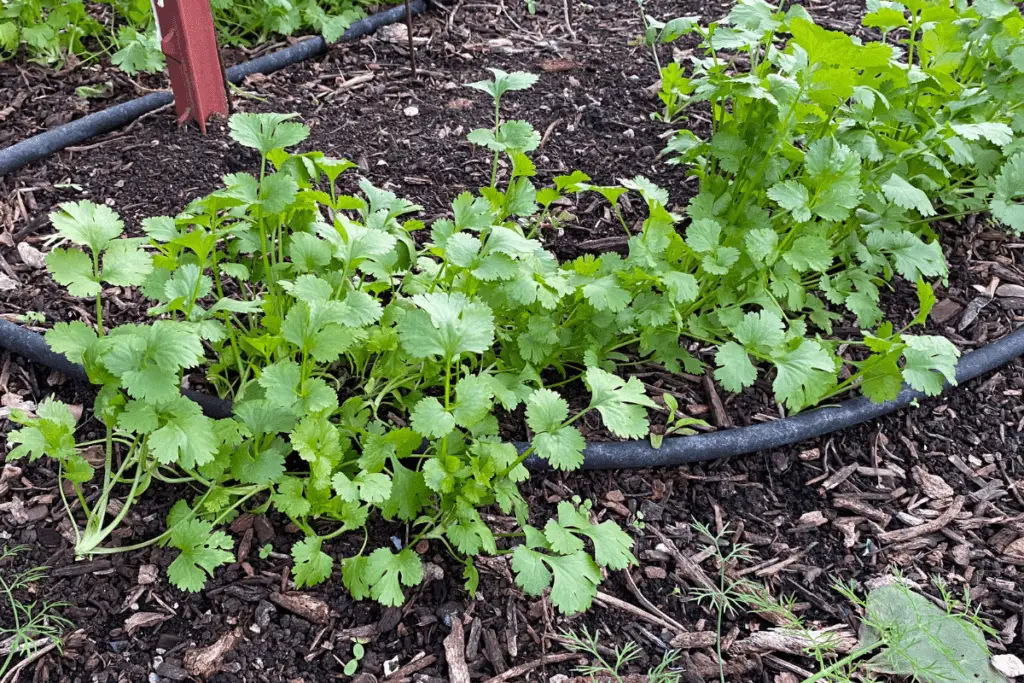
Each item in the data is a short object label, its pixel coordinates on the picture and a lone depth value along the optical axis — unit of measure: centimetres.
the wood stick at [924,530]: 77
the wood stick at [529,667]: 69
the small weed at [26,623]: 67
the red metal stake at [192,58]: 90
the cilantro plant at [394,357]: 68
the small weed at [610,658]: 69
